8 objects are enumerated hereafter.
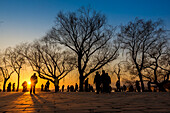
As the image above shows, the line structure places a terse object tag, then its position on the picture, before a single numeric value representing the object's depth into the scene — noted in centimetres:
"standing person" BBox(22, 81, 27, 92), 2418
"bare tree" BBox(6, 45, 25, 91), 3394
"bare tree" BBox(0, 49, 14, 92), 3700
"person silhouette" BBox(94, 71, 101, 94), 1316
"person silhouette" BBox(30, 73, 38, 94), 1526
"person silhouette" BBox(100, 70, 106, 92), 1329
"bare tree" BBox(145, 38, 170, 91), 2472
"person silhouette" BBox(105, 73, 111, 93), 1344
